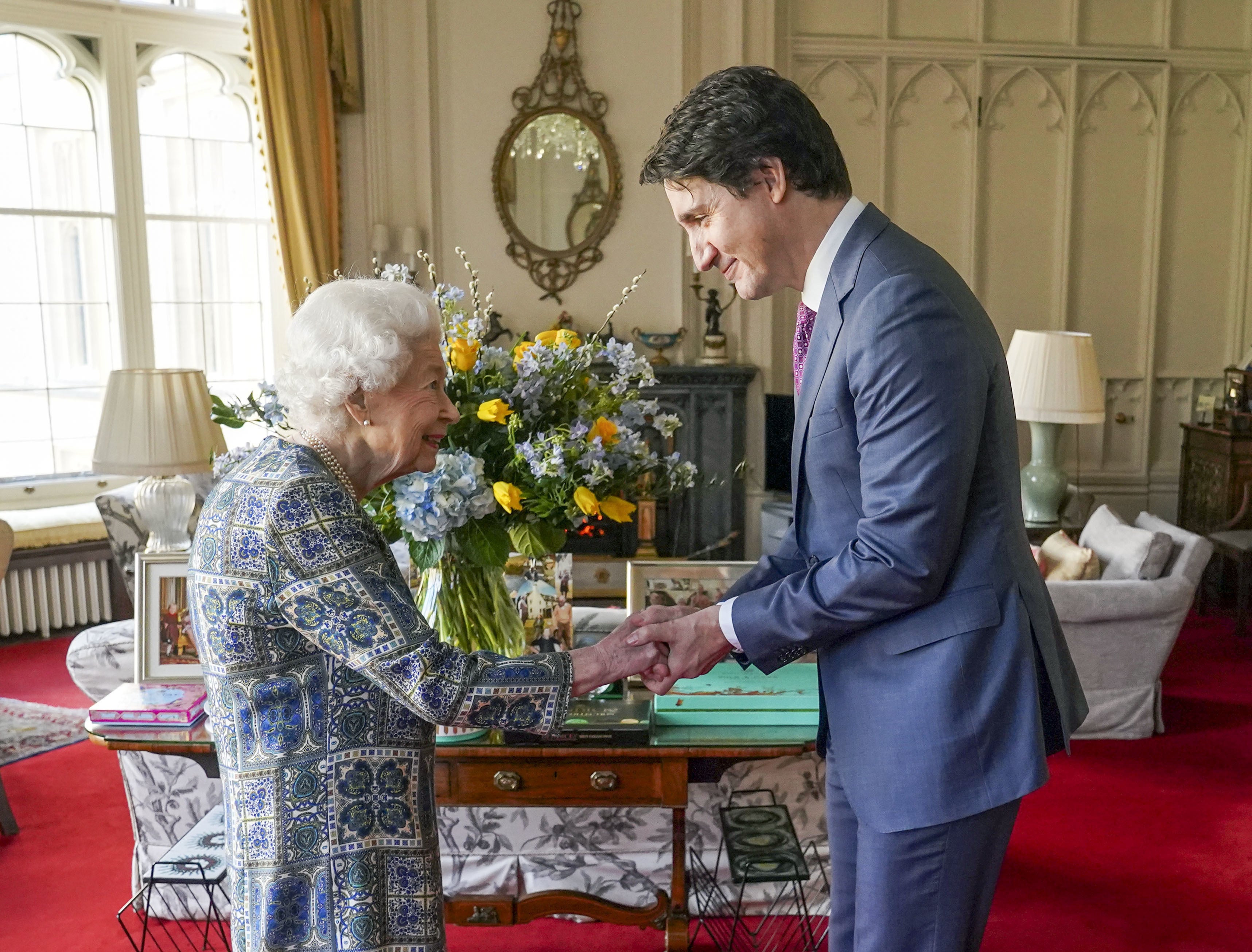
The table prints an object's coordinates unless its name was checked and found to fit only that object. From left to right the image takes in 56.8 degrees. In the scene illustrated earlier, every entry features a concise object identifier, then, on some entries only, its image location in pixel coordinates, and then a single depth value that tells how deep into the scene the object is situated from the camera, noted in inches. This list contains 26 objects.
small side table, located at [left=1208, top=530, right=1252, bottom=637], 230.4
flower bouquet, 84.5
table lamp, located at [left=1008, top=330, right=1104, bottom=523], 203.8
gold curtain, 249.1
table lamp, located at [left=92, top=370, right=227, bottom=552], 159.3
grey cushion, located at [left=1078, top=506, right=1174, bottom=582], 173.5
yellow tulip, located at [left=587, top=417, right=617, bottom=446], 86.8
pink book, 95.2
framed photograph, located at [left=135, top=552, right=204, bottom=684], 100.8
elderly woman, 56.9
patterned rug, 174.1
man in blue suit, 57.4
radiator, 229.6
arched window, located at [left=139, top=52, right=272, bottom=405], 259.3
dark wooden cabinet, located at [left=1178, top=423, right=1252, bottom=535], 250.7
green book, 95.1
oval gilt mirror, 271.4
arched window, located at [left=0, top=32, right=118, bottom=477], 242.7
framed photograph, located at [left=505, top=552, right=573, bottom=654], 97.0
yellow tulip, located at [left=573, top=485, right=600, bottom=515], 83.8
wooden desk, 92.4
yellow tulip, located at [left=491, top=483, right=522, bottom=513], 84.6
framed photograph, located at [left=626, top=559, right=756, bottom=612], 104.0
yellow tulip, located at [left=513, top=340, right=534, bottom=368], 88.7
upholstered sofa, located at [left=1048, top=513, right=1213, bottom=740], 167.8
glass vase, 91.3
